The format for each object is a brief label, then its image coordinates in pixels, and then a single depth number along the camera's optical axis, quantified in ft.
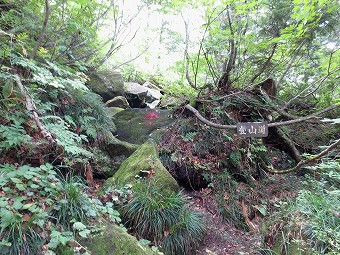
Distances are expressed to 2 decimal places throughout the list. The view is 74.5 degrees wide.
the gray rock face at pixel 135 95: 29.73
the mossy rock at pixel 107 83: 23.64
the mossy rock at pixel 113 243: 7.78
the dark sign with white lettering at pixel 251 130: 13.17
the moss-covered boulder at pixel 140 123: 19.19
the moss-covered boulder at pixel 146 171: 12.25
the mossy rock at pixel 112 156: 14.76
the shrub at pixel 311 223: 8.01
